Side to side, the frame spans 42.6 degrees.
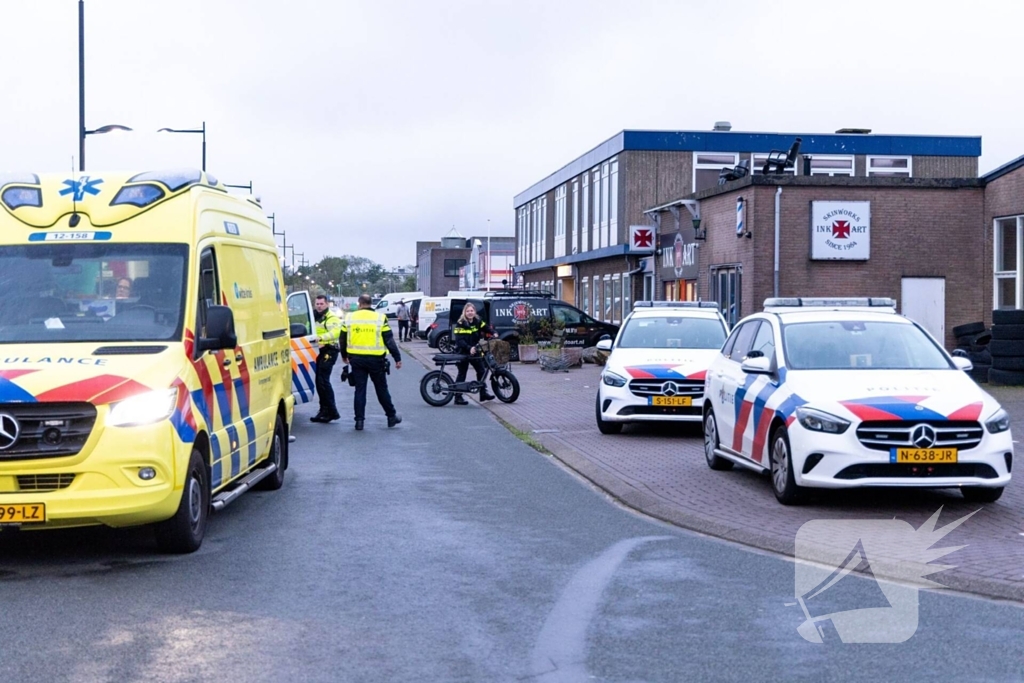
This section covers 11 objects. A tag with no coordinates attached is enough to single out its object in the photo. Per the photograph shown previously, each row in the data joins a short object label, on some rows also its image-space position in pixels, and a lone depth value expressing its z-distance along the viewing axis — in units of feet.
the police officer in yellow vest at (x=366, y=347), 57.77
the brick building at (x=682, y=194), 97.76
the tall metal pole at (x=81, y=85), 86.89
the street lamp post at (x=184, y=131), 108.78
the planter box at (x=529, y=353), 118.42
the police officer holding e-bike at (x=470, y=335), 71.72
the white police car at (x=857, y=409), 32.63
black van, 120.47
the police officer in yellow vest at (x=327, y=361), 60.80
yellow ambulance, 25.57
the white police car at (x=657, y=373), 53.36
